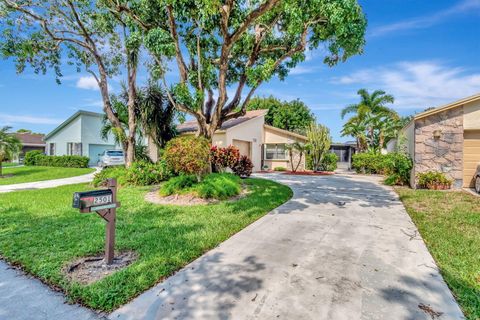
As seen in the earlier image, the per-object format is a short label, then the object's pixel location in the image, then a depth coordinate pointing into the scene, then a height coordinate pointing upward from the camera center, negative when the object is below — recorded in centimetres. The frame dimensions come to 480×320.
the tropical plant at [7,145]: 1501 +69
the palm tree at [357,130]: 2162 +253
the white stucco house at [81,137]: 2420 +196
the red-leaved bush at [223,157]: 1115 +1
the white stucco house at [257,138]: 1619 +139
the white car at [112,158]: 1995 -12
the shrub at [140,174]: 1069 -78
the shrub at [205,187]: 770 -96
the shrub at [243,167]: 1197 -46
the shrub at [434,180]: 970 -84
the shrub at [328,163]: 1912 -38
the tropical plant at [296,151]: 1825 +53
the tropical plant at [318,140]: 1781 +129
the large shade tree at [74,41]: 1104 +564
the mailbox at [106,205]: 301 -61
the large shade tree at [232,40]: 775 +429
